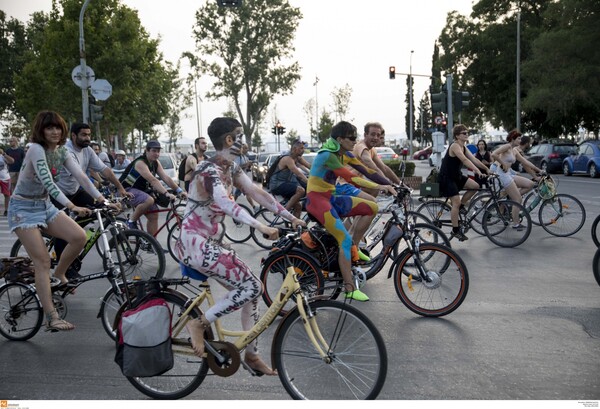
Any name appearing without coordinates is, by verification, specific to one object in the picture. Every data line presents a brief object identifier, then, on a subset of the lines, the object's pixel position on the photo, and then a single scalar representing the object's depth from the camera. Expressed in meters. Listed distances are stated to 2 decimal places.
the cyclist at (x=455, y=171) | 9.66
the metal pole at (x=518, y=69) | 39.28
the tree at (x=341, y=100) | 79.56
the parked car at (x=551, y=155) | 30.72
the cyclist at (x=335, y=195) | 6.01
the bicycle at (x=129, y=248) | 6.14
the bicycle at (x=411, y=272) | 5.73
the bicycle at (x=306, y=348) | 3.53
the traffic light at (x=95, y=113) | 17.55
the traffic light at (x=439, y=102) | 18.50
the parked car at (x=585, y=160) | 26.70
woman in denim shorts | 5.06
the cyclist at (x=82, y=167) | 6.88
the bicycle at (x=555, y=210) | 10.53
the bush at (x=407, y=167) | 24.35
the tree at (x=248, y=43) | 50.69
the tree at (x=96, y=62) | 33.72
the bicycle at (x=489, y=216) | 9.73
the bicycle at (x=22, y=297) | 5.18
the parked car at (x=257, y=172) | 27.58
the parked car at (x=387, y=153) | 45.63
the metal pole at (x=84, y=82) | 17.41
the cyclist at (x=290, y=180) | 10.52
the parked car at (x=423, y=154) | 60.47
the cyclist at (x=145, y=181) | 8.56
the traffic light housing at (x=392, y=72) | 31.78
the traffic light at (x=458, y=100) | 18.48
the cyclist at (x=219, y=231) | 3.83
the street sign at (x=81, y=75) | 17.22
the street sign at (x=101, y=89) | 16.73
